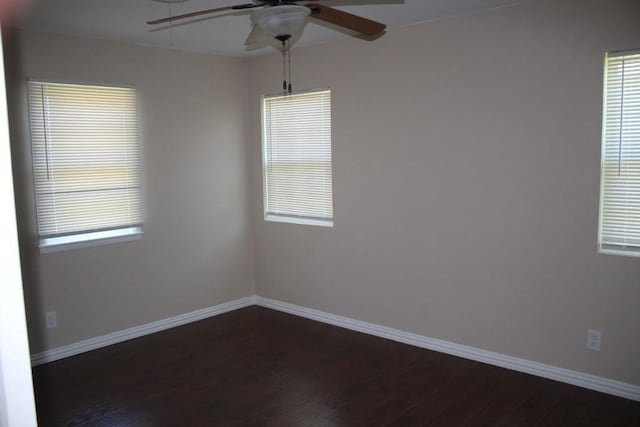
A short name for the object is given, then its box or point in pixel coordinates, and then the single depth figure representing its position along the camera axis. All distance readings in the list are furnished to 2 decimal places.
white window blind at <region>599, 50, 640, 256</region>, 2.97
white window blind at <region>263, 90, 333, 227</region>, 4.56
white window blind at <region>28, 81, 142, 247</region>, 3.77
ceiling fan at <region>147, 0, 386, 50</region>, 2.03
